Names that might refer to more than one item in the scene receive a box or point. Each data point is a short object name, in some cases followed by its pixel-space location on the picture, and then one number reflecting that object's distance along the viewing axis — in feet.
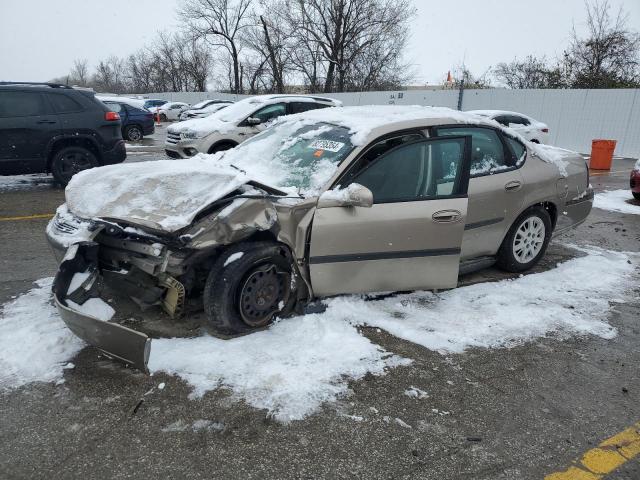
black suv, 25.82
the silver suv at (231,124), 32.58
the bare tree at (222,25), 148.87
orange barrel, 45.70
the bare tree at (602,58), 84.79
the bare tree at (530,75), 91.09
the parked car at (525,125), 47.81
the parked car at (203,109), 65.67
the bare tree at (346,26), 112.47
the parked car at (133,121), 60.29
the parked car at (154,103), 122.38
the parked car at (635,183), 29.14
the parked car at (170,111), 110.01
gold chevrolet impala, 10.59
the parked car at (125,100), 61.67
